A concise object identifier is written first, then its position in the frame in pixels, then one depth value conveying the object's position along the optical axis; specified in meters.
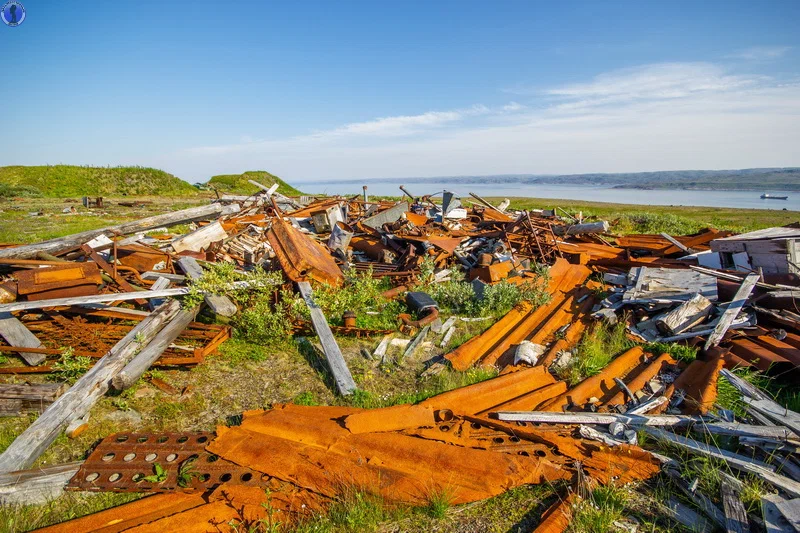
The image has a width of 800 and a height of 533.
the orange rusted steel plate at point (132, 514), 2.76
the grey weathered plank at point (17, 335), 4.92
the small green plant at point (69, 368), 4.55
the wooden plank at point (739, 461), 2.91
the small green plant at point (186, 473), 3.17
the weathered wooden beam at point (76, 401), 3.36
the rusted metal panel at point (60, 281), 5.61
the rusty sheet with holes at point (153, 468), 3.17
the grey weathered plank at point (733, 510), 2.66
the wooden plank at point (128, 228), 7.10
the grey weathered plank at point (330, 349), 4.65
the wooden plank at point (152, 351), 4.30
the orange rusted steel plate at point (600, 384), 4.33
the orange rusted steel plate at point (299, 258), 6.80
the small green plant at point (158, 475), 3.20
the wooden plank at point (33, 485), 3.03
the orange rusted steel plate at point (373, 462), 3.09
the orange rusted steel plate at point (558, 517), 2.71
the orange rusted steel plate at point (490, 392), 4.14
